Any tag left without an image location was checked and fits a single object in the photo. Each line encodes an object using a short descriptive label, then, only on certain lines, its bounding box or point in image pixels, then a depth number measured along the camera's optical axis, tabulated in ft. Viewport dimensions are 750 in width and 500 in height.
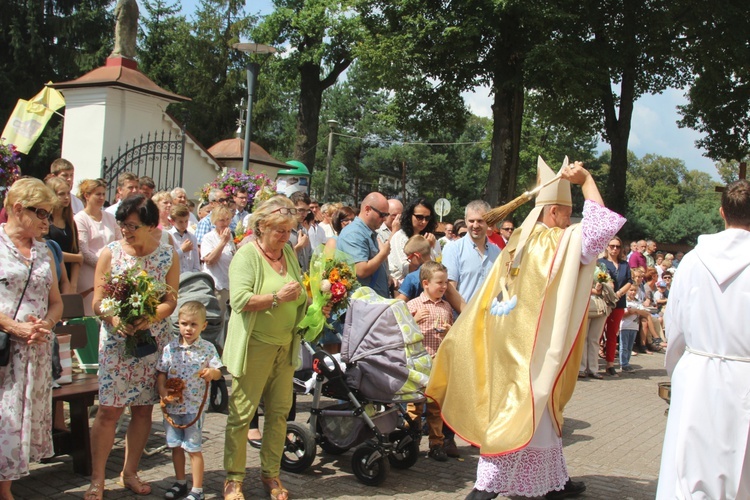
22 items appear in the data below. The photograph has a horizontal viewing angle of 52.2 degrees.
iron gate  41.91
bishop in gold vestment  16.14
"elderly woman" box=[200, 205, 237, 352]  28.96
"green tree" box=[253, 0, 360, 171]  87.71
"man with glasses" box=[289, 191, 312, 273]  27.09
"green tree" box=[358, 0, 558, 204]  70.44
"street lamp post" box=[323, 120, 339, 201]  133.35
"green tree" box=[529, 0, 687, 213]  71.15
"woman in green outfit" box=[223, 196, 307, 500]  16.22
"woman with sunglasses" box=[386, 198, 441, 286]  25.14
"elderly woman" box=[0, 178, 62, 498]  14.51
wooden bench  18.04
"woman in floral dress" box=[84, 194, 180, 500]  16.08
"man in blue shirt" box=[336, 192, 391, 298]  20.98
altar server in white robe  13.39
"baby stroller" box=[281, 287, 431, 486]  18.57
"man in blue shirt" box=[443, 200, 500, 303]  24.80
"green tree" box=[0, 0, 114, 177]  105.81
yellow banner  42.96
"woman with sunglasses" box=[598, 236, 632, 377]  40.81
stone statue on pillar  48.39
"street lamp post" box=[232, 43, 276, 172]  45.18
